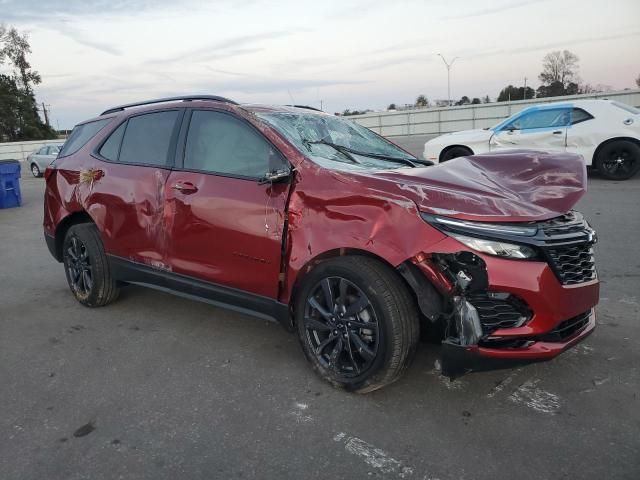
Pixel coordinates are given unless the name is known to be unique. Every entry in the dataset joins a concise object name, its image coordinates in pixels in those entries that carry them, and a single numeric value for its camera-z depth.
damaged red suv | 2.73
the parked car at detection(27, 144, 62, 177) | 24.00
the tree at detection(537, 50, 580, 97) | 78.94
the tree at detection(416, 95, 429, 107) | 92.62
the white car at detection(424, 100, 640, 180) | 10.44
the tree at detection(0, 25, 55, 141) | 65.06
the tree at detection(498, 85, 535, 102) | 83.88
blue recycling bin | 12.81
